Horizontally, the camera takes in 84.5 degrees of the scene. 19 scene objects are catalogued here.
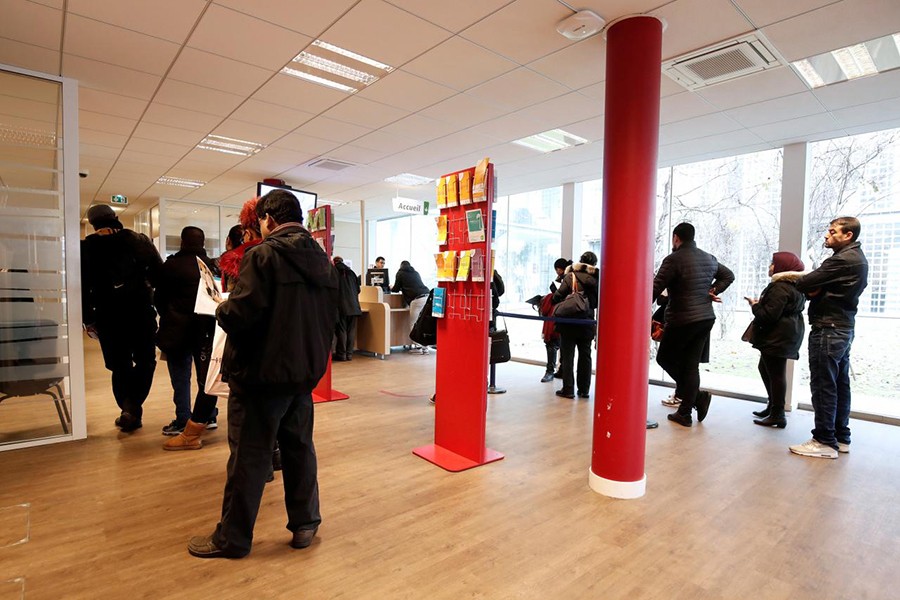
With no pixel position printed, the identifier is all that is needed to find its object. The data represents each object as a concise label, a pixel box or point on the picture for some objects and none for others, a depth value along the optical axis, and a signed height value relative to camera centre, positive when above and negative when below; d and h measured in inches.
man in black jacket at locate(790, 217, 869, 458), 131.3 -10.7
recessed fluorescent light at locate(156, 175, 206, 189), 307.5 +60.4
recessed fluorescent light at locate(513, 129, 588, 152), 206.5 +60.9
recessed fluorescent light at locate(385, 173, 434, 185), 294.7 +61.4
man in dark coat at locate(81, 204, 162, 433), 141.3 -4.7
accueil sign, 319.7 +49.1
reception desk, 286.0 -25.9
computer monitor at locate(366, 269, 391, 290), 356.1 +1.7
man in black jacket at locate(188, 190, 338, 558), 74.7 -12.9
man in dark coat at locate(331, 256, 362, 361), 251.4 -20.5
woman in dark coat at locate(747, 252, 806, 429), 159.6 -13.1
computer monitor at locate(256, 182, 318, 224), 295.4 +50.1
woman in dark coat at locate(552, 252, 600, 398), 200.5 -20.7
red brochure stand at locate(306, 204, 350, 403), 175.0 +15.7
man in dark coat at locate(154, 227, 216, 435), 134.6 -10.4
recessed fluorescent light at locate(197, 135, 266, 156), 219.6 +60.6
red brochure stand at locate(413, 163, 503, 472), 119.8 -21.3
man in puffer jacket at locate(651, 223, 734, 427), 160.4 -8.4
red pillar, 107.0 +6.7
